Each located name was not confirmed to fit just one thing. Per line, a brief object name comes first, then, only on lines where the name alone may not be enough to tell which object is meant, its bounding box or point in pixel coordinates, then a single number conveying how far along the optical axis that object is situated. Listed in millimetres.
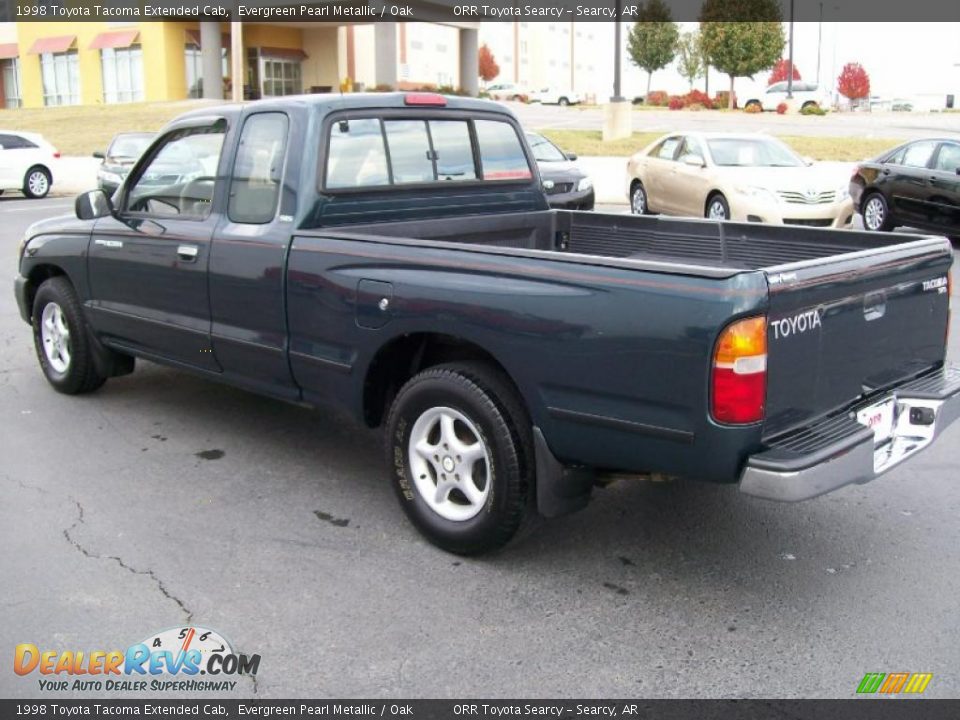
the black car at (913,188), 13648
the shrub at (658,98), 64250
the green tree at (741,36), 56188
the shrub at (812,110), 48897
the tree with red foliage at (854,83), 88875
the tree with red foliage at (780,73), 104044
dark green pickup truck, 3525
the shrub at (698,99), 58906
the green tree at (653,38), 65812
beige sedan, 13797
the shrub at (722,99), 59397
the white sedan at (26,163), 22391
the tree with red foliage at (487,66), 96188
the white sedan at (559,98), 74500
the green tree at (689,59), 85250
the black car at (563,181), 15664
